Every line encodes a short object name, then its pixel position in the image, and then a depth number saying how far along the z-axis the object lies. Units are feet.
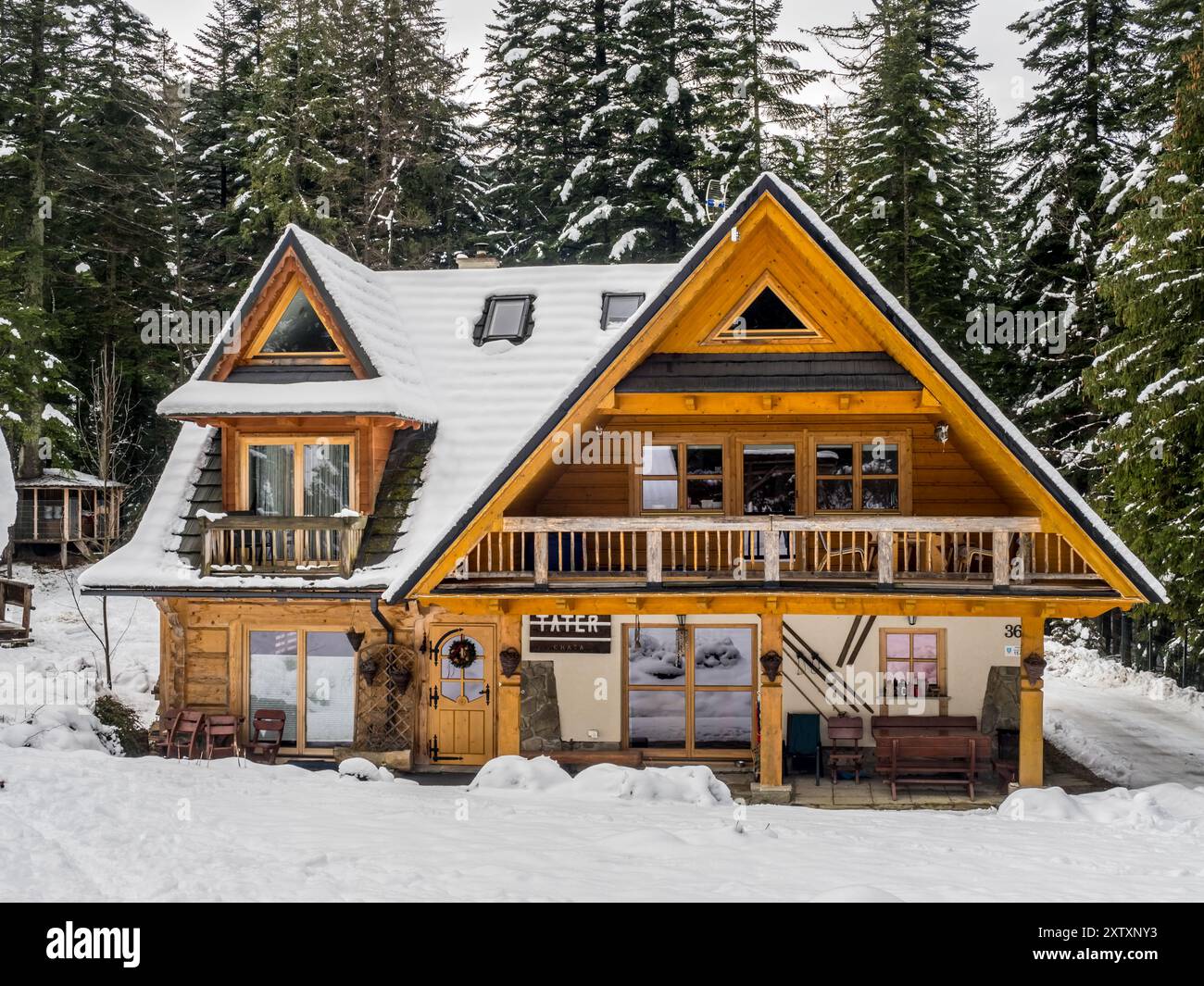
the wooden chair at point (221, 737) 48.55
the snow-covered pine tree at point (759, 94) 94.07
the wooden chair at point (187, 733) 48.32
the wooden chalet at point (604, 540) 42.50
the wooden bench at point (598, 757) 47.09
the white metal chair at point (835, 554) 46.16
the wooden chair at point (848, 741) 45.85
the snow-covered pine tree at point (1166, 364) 58.13
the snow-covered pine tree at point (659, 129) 94.27
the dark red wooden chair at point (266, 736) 49.62
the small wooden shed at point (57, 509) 100.42
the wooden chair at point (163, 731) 49.88
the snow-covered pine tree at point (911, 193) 88.17
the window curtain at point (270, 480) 51.90
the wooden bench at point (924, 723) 47.62
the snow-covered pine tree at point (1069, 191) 81.92
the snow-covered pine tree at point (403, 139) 103.14
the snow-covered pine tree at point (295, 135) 96.32
